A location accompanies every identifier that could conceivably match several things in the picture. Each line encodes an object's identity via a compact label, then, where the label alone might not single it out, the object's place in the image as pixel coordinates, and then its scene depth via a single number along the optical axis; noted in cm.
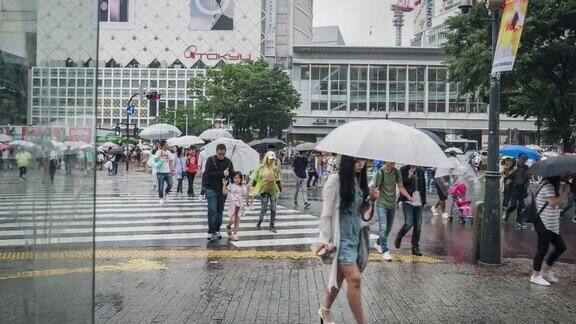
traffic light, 3709
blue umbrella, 2063
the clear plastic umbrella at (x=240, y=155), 1160
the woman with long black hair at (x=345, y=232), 493
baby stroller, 1400
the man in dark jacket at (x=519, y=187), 1363
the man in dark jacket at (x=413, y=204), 932
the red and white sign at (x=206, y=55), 9550
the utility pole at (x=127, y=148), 3702
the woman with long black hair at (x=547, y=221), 739
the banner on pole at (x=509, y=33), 809
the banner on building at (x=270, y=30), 9136
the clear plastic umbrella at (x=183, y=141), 2331
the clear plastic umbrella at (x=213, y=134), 2158
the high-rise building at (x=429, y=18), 13450
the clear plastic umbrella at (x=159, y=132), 2634
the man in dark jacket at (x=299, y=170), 1753
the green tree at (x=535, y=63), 1786
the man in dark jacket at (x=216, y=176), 1001
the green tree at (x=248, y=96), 4325
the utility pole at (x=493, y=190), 848
